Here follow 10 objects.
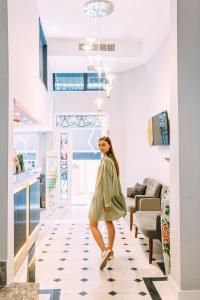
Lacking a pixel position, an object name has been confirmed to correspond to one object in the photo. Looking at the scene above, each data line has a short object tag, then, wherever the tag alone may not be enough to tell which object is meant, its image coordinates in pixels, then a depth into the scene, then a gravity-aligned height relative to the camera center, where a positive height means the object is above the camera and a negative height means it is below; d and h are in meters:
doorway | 9.38 +0.10
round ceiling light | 5.34 +2.69
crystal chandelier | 5.30 +2.69
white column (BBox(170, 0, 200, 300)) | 3.14 +0.08
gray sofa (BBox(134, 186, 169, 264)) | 4.28 -1.04
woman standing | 4.18 -0.62
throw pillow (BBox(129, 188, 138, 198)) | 7.10 -0.89
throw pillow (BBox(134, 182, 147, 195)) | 6.98 -0.78
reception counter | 3.89 -0.86
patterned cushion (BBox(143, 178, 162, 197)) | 6.26 -0.68
